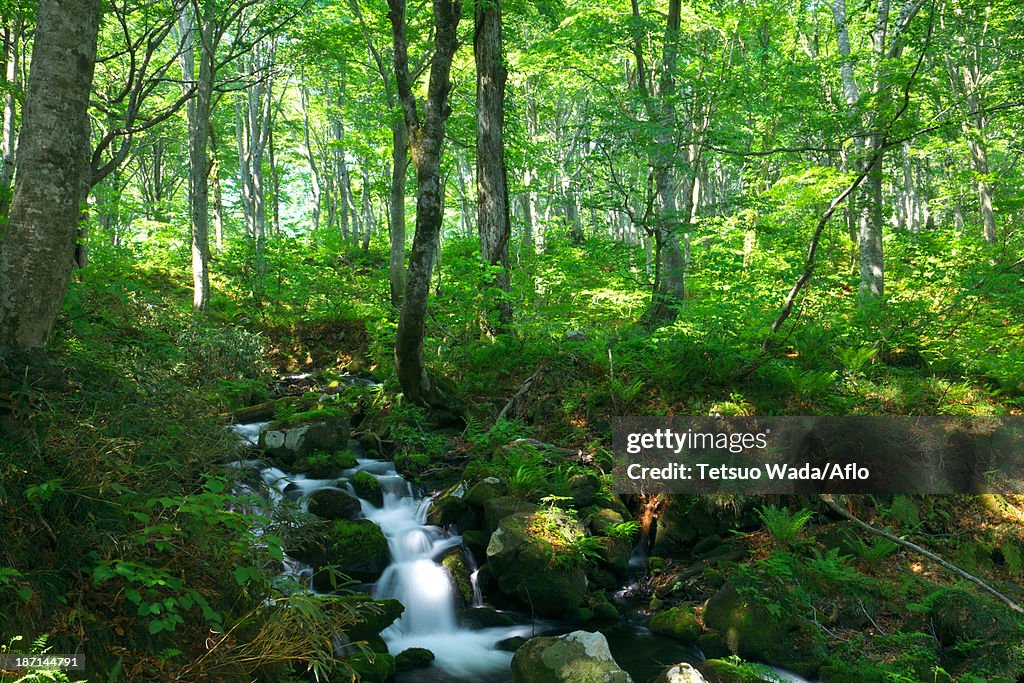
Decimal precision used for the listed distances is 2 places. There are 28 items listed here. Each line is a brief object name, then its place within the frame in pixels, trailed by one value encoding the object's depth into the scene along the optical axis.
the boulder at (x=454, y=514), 7.87
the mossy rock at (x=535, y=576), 6.66
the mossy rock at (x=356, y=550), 6.89
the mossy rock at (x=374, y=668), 5.19
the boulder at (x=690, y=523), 7.70
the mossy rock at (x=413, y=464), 8.86
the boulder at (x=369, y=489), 8.16
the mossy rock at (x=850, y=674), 5.27
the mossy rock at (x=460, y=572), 7.02
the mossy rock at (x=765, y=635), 5.85
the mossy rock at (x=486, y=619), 6.72
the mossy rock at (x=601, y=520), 7.49
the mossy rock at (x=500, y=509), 7.36
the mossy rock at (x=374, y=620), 5.66
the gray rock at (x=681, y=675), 4.76
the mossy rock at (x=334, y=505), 7.50
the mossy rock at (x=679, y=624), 6.27
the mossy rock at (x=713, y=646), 5.99
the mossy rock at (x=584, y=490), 7.83
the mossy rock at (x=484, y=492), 7.83
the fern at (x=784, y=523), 7.05
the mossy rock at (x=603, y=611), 6.74
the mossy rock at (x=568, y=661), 4.93
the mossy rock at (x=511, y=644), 6.28
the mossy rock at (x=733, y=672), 5.13
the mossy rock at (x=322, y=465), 8.48
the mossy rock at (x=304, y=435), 8.76
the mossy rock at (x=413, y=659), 5.91
